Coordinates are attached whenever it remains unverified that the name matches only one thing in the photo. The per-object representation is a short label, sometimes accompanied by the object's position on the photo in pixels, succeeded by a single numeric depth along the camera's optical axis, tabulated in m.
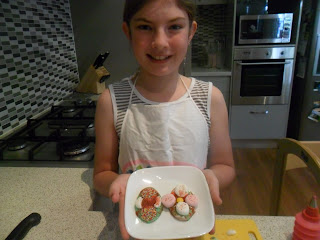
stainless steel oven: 2.38
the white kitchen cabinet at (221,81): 2.48
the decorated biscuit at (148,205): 0.48
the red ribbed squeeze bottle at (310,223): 0.47
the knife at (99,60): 1.87
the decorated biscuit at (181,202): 0.48
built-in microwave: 2.32
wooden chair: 0.80
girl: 0.64
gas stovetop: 0.90
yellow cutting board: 0.54
